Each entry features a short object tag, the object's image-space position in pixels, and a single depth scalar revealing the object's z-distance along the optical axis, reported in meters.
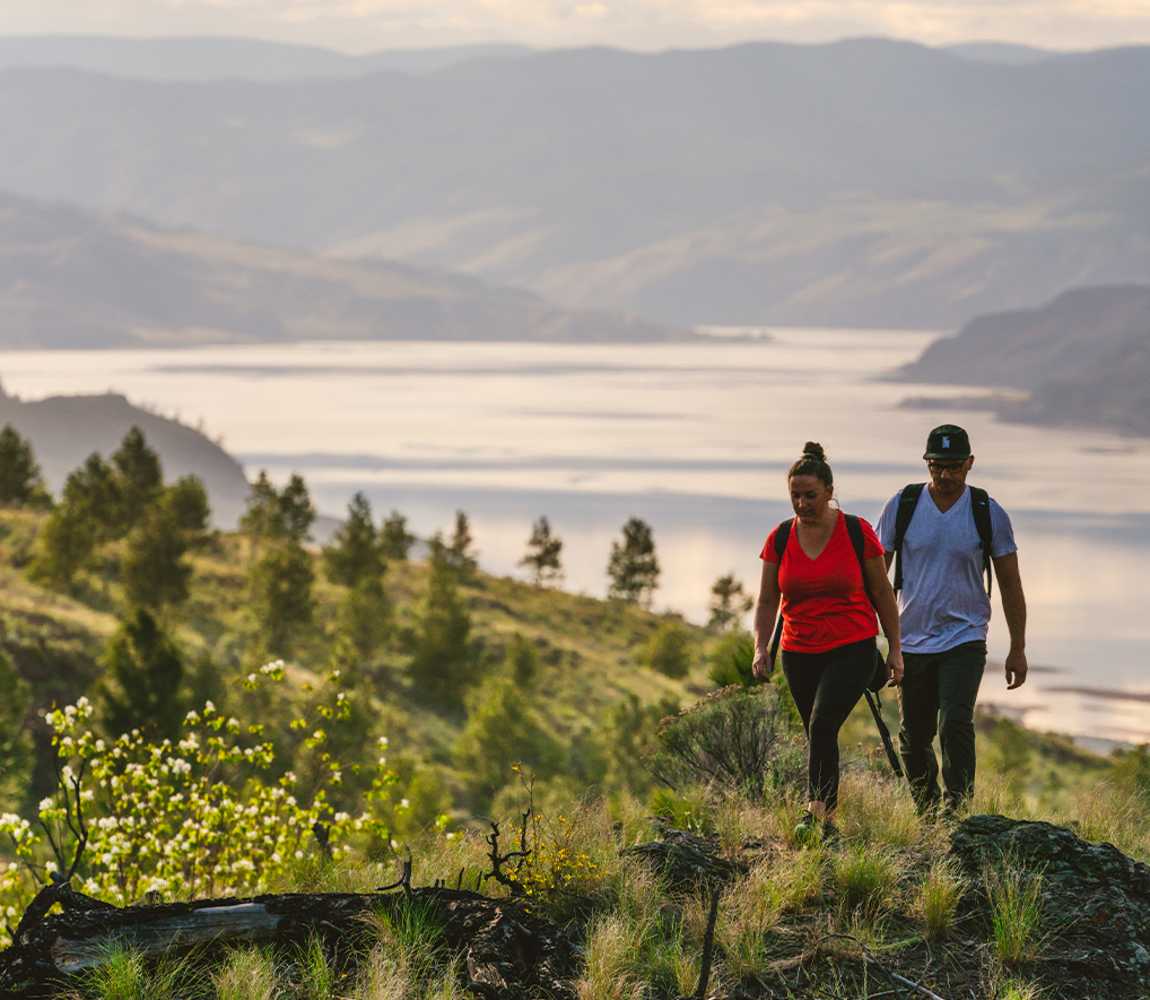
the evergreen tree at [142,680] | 52.88
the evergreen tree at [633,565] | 154.62
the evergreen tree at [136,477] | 108.81
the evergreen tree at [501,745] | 68.62
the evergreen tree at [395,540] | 130.88
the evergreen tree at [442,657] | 89.38
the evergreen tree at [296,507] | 124.50
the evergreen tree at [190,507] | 105.25
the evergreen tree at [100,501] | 100.06
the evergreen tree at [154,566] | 83.06
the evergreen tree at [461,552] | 137.52
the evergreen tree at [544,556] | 159.12
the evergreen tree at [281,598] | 83.50
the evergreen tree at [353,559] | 109.62
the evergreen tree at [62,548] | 85.75
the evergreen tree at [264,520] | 122.00
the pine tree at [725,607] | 143.50
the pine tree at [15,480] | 124.38
